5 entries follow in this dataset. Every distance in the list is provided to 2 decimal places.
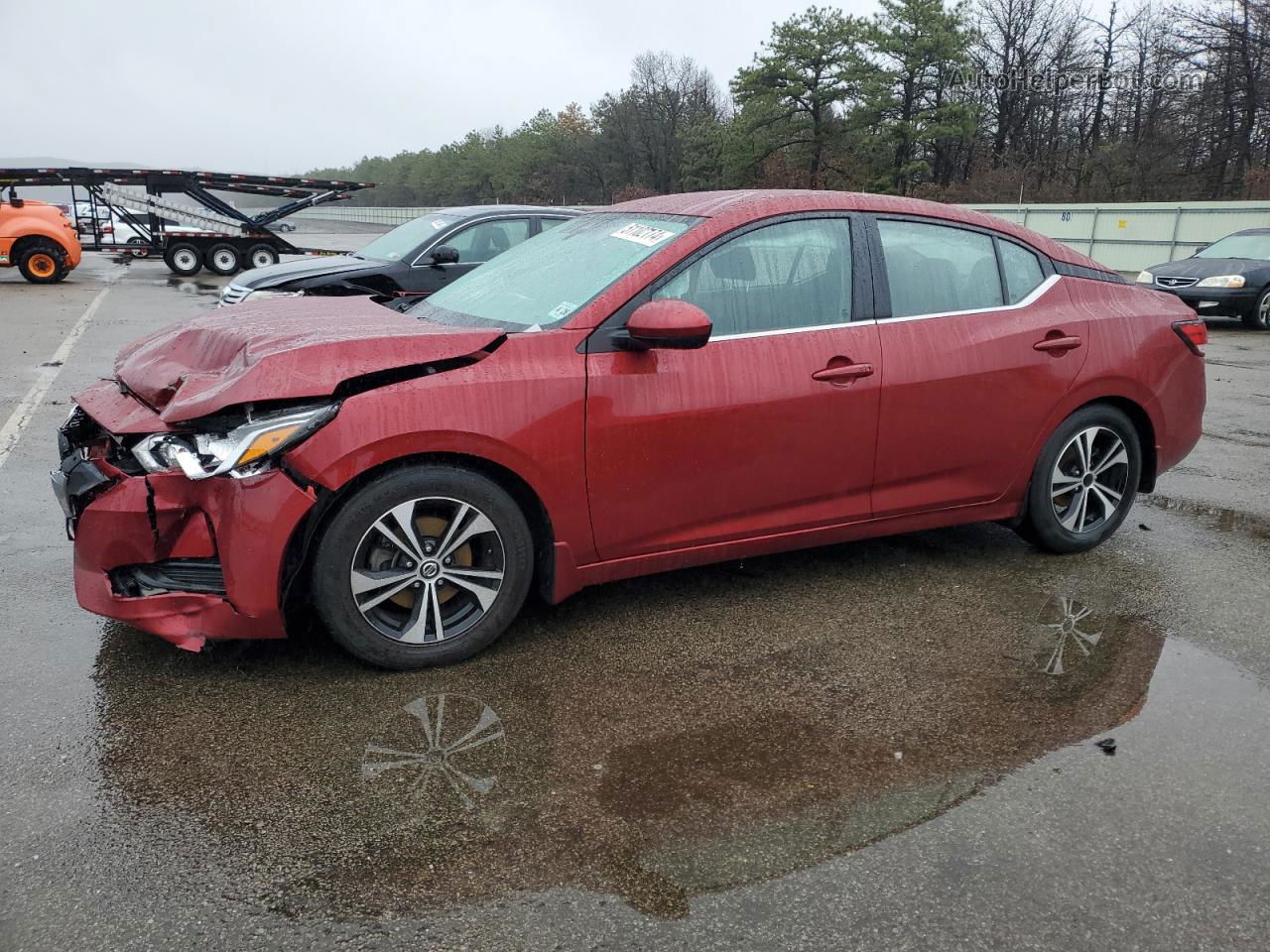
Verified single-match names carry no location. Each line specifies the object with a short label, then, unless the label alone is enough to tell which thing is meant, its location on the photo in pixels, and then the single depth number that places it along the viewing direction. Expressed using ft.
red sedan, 10.47
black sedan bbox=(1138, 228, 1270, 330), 47.62
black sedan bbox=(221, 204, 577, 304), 30.30
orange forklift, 63.00
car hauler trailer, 74.49
